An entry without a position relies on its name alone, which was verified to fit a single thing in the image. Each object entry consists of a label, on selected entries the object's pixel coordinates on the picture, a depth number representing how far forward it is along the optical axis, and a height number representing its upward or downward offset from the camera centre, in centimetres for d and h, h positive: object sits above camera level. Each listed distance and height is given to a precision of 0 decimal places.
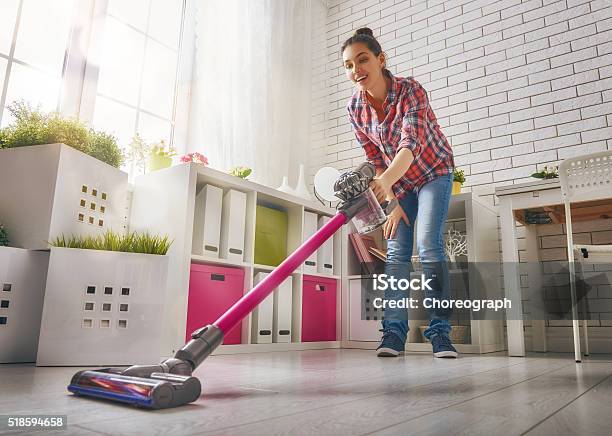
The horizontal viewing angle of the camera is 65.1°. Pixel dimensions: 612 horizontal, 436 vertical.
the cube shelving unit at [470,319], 236 +12
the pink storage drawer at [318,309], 259 +1
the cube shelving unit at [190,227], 192 +36
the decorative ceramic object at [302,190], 288 +72
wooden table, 212 +49
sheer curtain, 293 +143
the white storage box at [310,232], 262 +43
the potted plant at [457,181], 265 +73
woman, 184 +59
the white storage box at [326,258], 273 +30
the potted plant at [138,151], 232 +75
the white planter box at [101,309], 131 -1
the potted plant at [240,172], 248 +70
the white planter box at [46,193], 147 +35
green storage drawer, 246 +39
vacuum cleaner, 72 -8
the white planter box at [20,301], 138 +1
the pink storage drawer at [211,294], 201 +6
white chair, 181 +50
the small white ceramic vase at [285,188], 283 +71
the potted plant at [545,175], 245 +72
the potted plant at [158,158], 227 +70
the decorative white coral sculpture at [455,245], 273 +39
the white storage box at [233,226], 222 +38
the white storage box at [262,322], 229 -6
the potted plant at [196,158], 232 +72
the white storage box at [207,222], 212 +38
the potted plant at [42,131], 158 +57
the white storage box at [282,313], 241 -1
